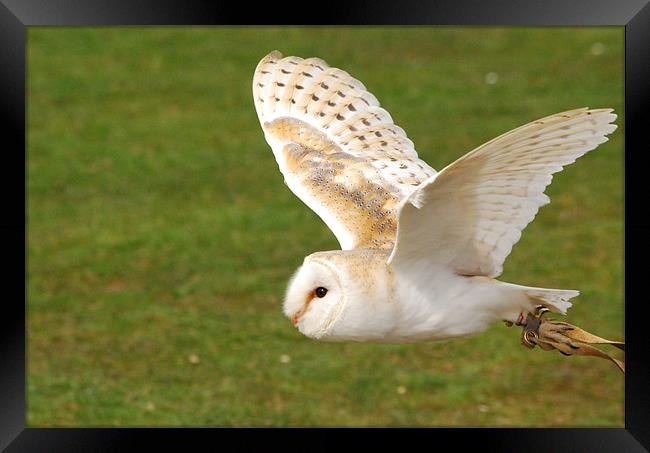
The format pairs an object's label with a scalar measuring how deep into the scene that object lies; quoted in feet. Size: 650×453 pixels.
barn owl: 24.31
